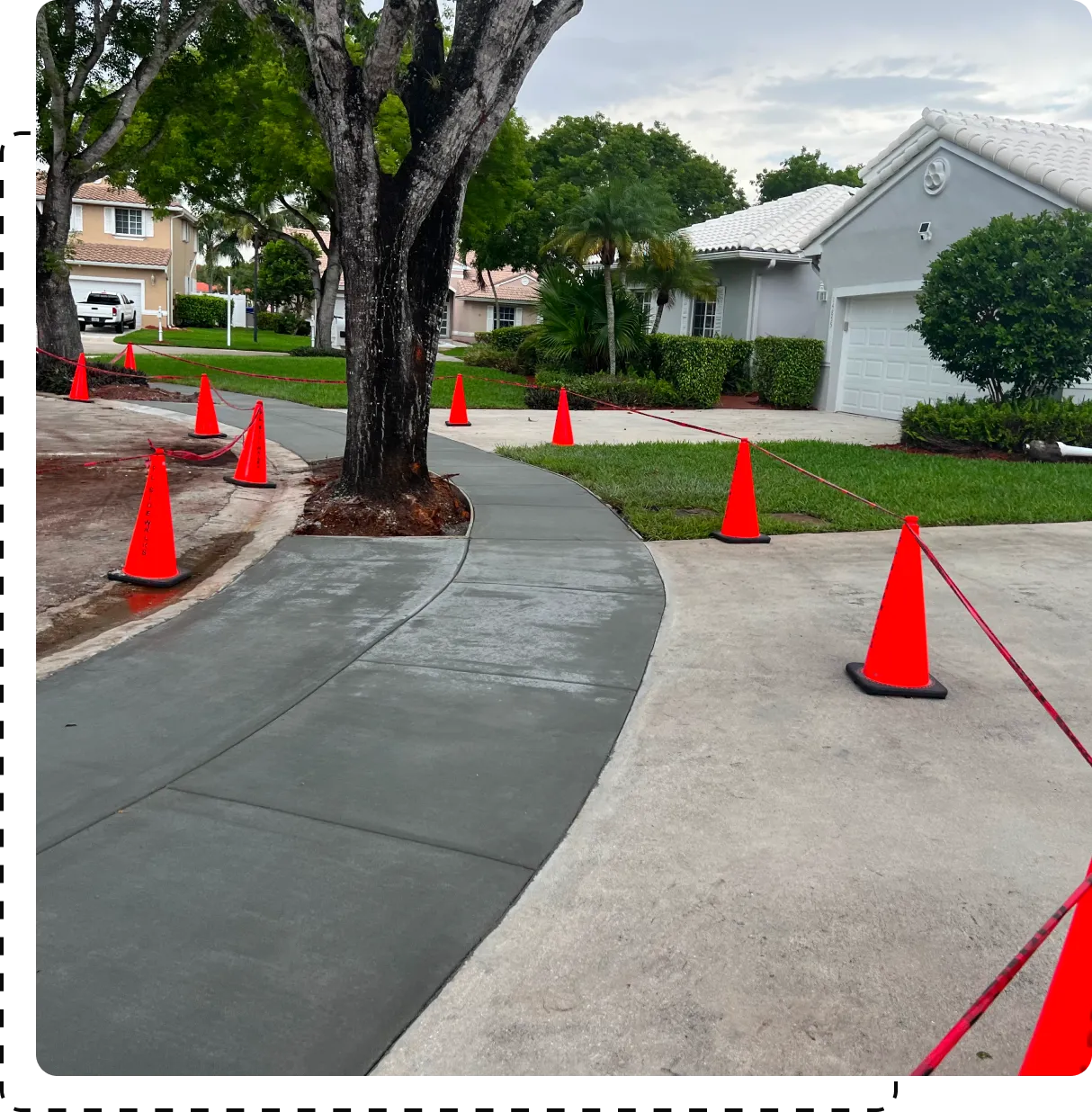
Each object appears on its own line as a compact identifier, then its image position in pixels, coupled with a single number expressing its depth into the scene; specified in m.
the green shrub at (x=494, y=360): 27.97
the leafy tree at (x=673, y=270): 21.30
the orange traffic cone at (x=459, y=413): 16.16
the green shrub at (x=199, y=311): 55.03
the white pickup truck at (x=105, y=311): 44.09
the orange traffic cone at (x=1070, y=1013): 2.28
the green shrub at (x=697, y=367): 20.69
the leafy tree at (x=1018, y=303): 13.39
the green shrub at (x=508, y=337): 34.75
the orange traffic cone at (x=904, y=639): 5.28
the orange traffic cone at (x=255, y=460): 10.49
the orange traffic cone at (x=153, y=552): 6.90
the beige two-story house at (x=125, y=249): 49.34
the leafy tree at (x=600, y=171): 38.00
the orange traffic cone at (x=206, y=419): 14.11
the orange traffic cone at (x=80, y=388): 18.19
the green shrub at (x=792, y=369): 20.89
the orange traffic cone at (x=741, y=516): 8.56
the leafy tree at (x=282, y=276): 62.19
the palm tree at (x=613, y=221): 20.64
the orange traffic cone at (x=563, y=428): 14.21
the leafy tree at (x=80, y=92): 17.70
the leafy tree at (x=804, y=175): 57.50
